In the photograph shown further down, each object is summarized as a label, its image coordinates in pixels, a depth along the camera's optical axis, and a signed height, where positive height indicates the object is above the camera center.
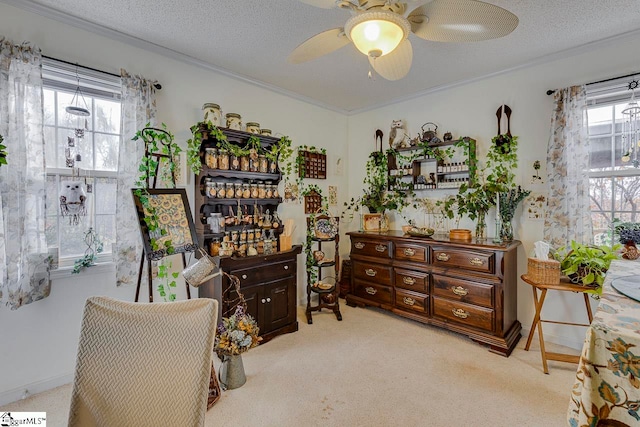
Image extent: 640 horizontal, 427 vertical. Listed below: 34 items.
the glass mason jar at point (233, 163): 2.82 +0.43
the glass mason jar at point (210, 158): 2.68 +0.45
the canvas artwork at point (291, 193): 3.59 +0.19
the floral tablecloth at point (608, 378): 0.68 -0.40
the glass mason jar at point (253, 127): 2.96 +0.80
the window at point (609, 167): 2.51 +0.36
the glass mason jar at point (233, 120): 2.81 +0.83
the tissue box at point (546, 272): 2.35 -0.49
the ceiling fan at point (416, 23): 1.37 +0.90
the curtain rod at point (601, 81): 2.41 +1.06
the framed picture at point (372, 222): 3.72 -0.16
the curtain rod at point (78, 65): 2.08 +1.04
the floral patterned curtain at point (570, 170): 2.59 +0.33
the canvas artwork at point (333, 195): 4.14 +0.19
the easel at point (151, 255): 1.87 -0.29
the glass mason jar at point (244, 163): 2.89 +0.44
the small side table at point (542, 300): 2.25 -0.77
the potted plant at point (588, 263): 2.16 -0.41
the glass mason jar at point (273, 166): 3.14 +0.45
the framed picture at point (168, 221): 1.89 -0.08
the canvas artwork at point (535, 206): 2.86 +0.03
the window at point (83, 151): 2.16 +0.44
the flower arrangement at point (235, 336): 2.09 -0.90
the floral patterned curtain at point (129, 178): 2.31 +0.24
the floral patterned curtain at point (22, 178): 1.89 +0.20
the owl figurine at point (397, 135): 3.75 +0.93
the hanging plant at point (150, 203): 1.91 +0.04
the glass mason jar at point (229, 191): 2.80 +0.17
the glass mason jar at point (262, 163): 3.04 +0.46
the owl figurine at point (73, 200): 2.17 +0.07
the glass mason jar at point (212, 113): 2.67 +0.85
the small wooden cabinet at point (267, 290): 2.58 -0.74
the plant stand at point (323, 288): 3.26 -0.86
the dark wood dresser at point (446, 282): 2.64 -0.73
